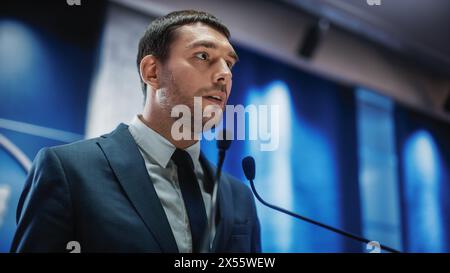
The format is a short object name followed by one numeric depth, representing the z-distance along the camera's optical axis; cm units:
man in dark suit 199
